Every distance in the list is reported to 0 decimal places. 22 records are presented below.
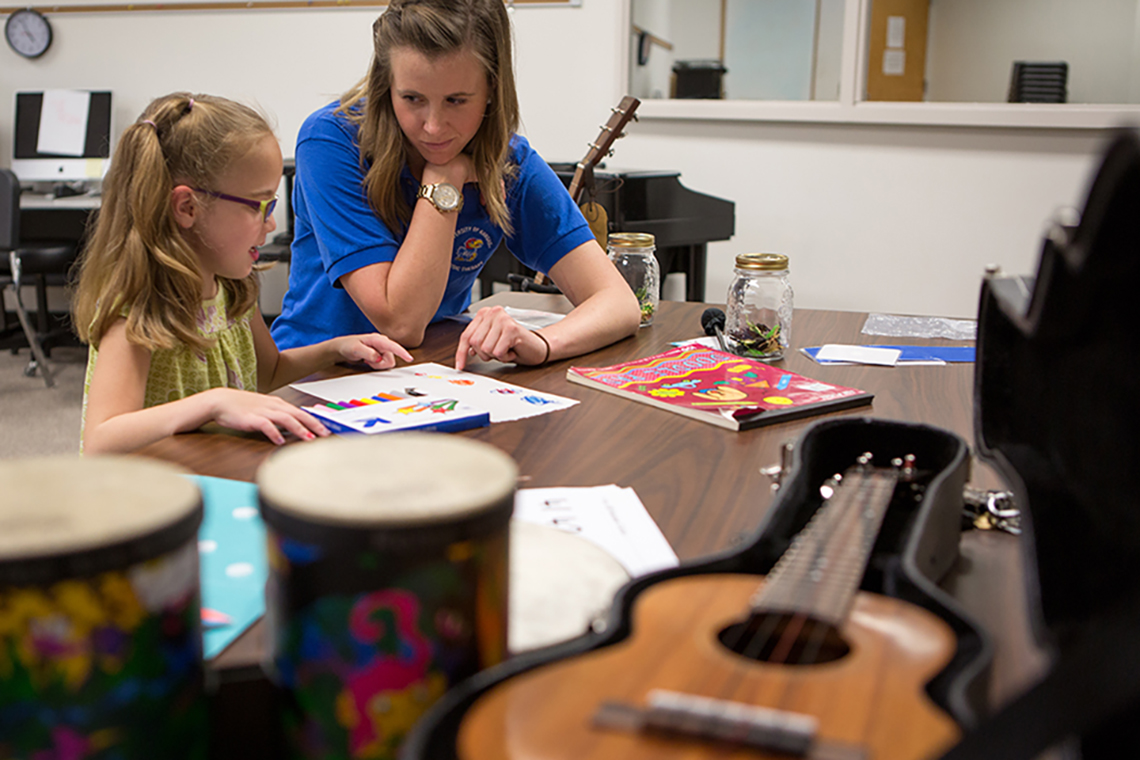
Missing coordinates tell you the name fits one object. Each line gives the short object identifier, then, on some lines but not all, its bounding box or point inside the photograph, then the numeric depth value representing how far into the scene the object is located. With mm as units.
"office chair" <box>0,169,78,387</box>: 3855
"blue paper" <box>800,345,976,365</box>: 1415
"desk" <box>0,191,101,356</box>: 4430
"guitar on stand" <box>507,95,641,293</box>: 1956
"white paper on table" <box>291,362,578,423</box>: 1131
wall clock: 4695
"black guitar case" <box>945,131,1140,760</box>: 344
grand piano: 3246
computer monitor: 4559
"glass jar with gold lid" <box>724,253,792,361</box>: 1414
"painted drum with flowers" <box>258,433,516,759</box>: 377
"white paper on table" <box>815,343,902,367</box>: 1401
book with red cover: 1102
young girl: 1199
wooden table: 662
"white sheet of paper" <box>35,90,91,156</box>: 4582
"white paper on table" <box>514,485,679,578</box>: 721
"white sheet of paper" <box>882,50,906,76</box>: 3963
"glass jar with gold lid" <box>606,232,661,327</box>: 1712
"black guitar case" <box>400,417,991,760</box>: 387
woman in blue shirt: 1466
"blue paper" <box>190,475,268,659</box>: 588
